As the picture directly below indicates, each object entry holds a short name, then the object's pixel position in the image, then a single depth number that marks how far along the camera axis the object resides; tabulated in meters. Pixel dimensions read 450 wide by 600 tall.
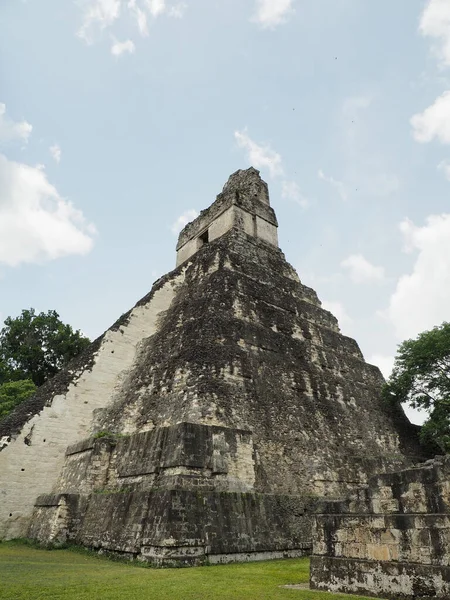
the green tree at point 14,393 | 18.42
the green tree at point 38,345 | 25.48
